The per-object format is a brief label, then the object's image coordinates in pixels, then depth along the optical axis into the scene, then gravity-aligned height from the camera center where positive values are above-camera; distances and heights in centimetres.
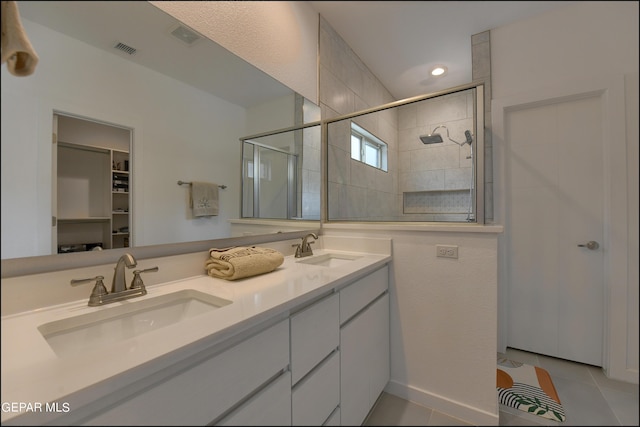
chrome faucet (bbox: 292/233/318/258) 149 -20
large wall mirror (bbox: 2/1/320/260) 63 +34
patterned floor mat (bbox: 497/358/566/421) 69 -57
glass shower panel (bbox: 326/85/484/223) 163 +37
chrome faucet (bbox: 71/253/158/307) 72 -22
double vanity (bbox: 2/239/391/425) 39 -30
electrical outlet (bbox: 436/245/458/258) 125 -18
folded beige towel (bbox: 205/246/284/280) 98 -20
